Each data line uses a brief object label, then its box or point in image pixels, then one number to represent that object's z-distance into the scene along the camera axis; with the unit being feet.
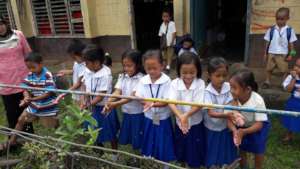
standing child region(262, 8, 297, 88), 11.19
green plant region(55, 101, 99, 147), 5.20
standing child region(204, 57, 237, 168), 5.90
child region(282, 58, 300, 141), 7.87
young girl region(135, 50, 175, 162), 6.49
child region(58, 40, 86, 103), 8.27
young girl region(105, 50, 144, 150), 6.82
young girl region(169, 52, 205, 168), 6.05
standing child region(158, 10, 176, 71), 14.64
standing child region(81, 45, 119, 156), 7.24
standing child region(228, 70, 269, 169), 5.60
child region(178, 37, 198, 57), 12.12
